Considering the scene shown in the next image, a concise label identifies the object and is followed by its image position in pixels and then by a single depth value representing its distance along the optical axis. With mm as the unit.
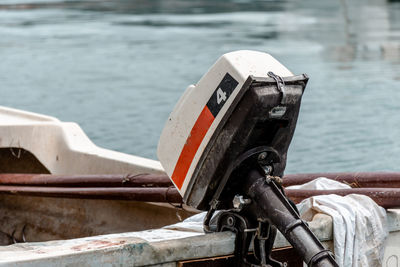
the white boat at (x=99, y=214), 2988
